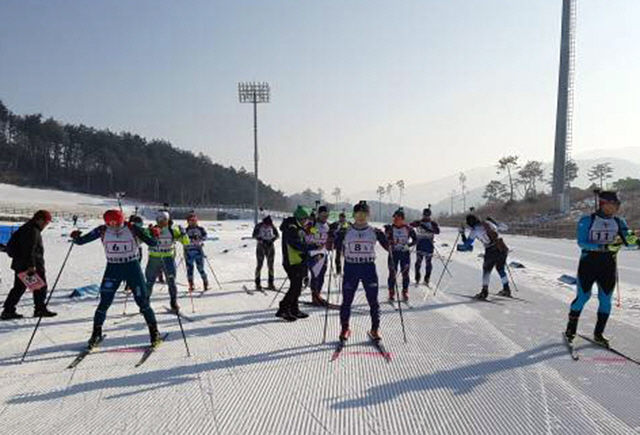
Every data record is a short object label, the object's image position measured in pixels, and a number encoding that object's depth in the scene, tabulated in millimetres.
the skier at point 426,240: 11648
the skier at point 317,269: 8930
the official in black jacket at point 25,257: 7766
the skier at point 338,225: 11600
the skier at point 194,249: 10367
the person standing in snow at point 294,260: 7836
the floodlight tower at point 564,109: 49469
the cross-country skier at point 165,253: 8156
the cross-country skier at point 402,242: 9680
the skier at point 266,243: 11148
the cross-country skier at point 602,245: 6000
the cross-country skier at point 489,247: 9828
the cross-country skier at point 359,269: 6156
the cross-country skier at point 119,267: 5922
